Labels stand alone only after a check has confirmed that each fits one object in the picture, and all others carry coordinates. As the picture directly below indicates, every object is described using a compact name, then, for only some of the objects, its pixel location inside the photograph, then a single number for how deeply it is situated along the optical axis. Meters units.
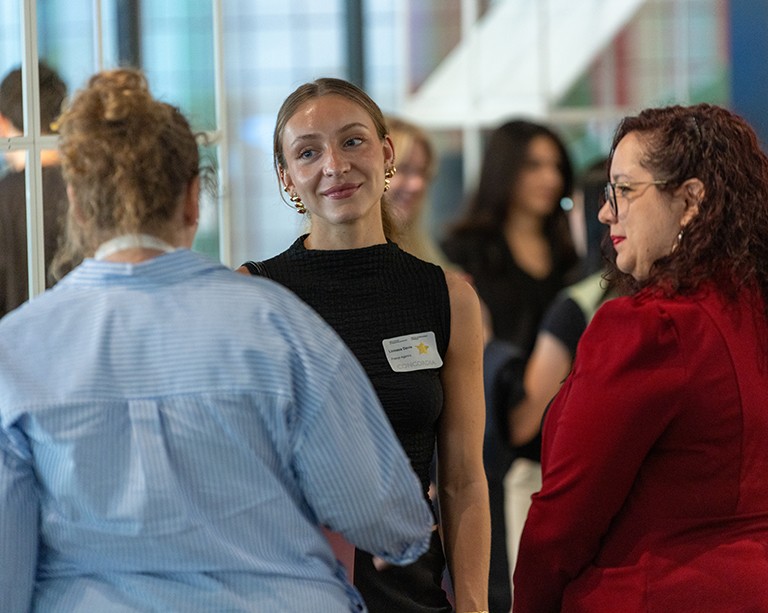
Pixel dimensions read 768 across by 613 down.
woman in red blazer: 3.84
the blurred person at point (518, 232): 9.03
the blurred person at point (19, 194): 4.57
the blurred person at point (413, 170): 8.38
